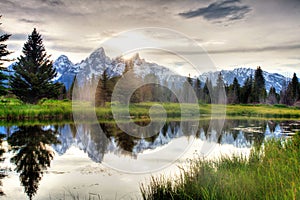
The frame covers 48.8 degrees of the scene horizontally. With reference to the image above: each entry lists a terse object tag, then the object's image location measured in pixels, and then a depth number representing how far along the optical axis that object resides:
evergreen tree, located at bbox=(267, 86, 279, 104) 79.06
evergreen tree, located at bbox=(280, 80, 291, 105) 76.75
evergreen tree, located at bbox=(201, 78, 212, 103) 75.94
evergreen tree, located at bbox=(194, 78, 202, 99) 72.78
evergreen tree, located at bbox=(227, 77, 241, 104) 74.50
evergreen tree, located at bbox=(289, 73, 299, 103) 74.74
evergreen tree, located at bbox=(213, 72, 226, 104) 71.50
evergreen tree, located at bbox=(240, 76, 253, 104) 75.06
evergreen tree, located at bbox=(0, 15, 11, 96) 33.72
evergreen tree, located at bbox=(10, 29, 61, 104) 39.75
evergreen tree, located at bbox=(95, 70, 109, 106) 40.59
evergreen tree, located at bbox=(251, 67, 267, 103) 74.94
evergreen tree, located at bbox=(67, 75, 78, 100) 76.88
